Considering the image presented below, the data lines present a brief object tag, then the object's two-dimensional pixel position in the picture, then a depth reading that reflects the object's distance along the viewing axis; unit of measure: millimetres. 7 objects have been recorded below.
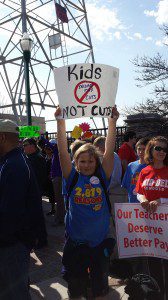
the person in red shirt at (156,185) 3064
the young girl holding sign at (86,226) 2637
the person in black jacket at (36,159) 5887
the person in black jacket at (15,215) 2170
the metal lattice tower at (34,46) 17359
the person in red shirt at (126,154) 6301
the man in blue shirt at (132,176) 3979
